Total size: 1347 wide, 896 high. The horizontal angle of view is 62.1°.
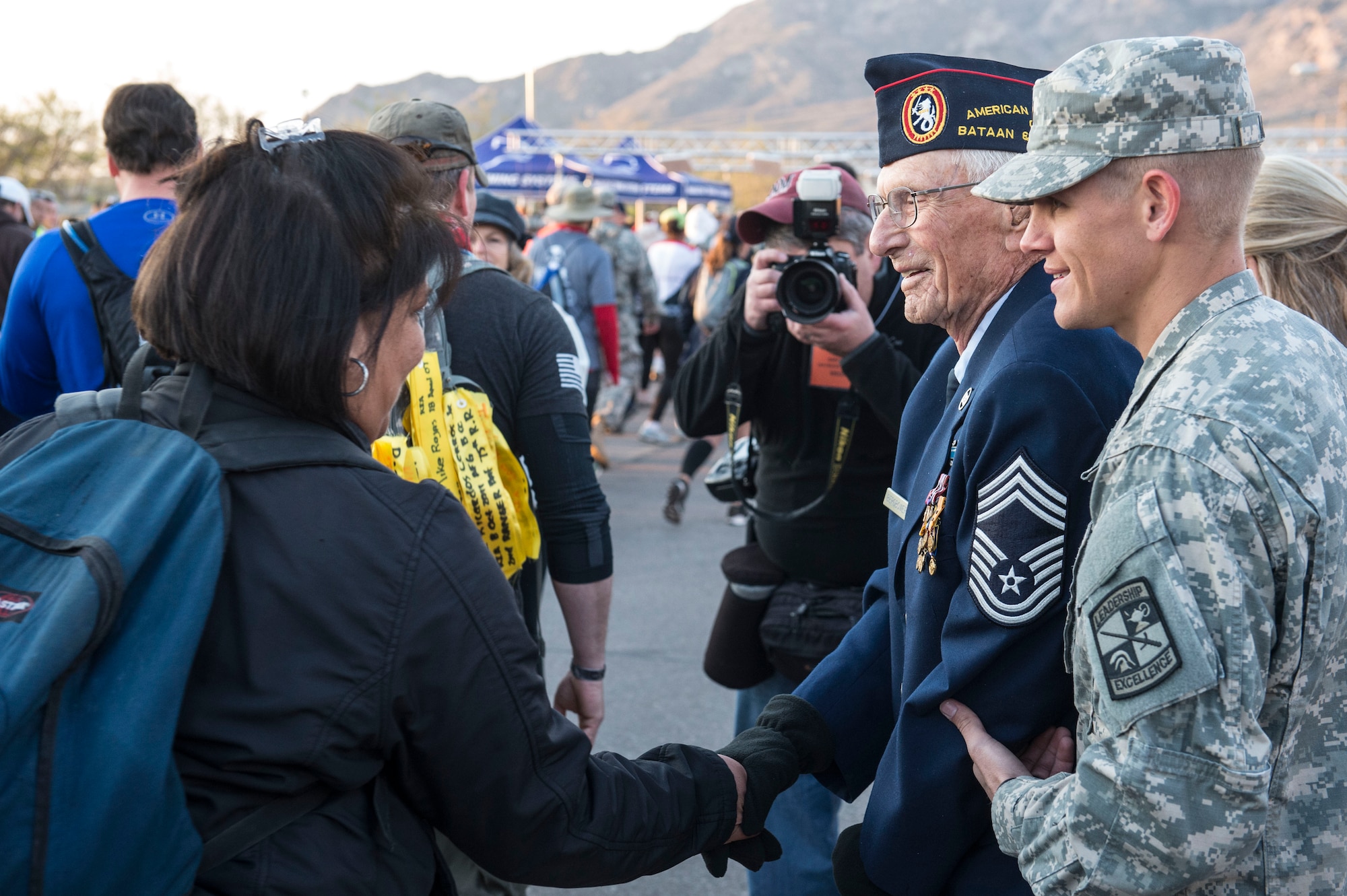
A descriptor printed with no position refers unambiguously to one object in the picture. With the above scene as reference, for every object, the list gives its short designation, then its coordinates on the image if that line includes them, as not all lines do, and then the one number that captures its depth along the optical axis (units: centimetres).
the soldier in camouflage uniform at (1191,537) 112
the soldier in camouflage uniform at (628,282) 868
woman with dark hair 121
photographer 260
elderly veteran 146
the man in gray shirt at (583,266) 746
